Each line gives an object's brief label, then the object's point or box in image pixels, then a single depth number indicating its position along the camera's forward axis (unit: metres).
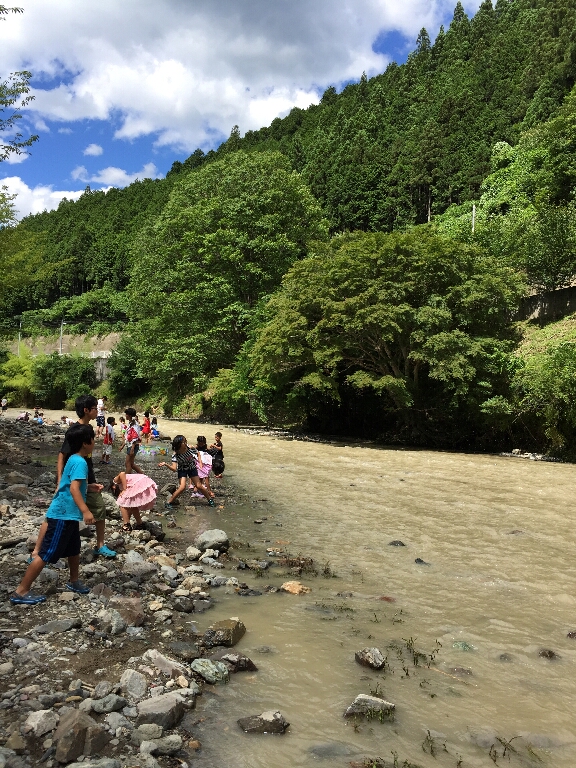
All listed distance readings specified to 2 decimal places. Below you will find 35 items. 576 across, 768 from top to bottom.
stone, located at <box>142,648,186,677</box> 4.47
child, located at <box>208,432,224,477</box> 14.50
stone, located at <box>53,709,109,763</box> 3.33
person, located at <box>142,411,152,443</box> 22.41
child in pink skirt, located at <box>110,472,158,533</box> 8.92
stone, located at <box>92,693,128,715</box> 3.84
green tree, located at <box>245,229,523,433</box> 21.53
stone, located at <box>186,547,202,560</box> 7.85
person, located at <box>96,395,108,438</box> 22.16
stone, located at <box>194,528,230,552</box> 8.24
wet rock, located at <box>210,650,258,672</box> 4.78
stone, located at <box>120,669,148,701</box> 4.10
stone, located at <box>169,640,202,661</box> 4.89
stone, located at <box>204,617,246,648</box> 5.18
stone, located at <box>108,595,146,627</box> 5.39
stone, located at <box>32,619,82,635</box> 4.88
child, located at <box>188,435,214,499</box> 12.20
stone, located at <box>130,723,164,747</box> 3.64
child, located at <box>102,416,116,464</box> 17.50
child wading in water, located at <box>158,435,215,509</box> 11.09
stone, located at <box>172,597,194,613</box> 5.91
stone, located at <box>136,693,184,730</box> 3.83
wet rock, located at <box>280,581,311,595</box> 6.72
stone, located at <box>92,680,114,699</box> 4.00
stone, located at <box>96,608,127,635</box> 5.13
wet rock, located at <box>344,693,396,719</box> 4.16
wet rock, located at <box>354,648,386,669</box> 4.88
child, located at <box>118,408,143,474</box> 10.24
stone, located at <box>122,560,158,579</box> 6.68
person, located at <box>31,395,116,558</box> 6.40
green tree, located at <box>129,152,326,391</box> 34.28
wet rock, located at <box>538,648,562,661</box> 5.18
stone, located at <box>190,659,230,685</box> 4.57
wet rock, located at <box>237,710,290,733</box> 3.95
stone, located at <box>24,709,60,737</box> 3.53
